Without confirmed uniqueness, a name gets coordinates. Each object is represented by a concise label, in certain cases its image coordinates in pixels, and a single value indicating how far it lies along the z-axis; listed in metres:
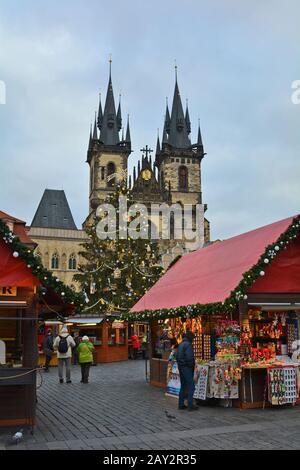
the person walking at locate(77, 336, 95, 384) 14.92
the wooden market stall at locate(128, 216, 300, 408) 9.94
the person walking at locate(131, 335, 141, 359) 25.61
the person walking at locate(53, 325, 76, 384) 14.97
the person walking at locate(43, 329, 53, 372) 19.20
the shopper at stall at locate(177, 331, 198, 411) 10.02
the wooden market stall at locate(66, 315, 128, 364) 24.03
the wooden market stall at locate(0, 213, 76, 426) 8.03
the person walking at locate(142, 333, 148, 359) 25.31
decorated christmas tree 29.09
